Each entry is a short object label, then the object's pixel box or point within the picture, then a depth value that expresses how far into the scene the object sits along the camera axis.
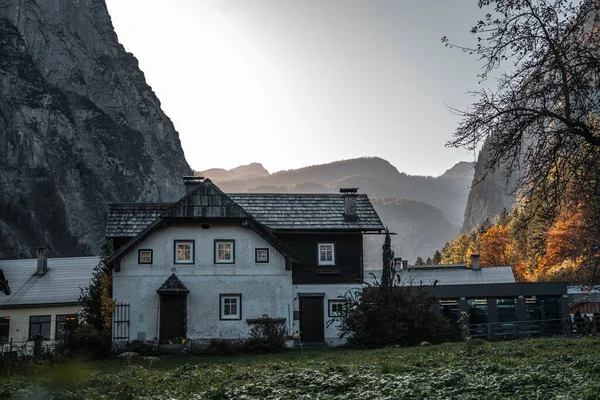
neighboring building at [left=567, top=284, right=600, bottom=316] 48.31
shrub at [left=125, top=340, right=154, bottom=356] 32.09
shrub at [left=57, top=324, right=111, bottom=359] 30.94
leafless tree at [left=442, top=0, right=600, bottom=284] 13.02
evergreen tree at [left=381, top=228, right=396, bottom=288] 31.78
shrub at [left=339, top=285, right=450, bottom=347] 30.48
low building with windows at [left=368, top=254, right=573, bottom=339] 41.06
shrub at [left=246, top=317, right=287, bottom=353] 31.50
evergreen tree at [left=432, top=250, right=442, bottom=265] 137.12
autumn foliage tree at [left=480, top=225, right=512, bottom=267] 91.81
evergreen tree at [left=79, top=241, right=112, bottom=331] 33.84
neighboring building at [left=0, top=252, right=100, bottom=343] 44.28
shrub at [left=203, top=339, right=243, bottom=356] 31.53
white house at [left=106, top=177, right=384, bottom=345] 34.06
